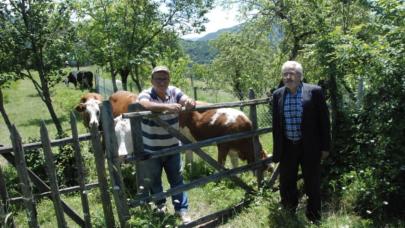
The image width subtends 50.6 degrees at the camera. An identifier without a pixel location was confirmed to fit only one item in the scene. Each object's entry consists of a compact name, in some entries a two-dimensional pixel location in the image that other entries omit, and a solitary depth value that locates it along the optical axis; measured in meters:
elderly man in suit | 4.48
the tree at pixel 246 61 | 13.02
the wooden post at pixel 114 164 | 4.11
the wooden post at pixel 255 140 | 5.69
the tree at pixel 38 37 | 8.43
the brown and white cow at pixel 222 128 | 6.91
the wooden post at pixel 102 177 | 4.20
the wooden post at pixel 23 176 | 3.72
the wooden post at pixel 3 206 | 3.80
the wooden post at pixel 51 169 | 3.81
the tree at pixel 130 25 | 12.65
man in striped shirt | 4.54
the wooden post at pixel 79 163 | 4.14
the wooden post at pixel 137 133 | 4.36
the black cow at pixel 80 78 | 28.23
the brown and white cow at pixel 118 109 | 6.14
